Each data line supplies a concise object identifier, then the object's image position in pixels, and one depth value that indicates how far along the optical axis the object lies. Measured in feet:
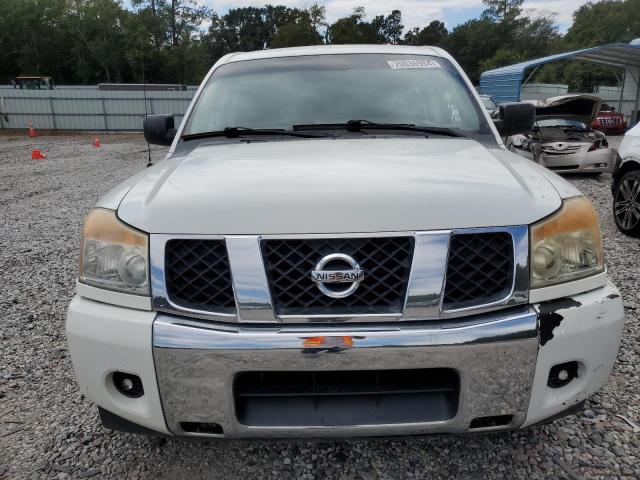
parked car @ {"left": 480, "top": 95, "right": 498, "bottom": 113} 49.28
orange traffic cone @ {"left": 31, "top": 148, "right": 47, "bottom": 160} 48.65
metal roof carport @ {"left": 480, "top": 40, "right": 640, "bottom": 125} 62.90
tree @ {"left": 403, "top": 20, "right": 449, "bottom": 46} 302.62
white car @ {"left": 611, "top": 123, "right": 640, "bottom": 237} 18.35
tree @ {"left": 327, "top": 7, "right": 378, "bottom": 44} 242.99
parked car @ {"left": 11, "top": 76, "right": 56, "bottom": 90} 105.29
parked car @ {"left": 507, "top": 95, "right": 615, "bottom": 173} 31.32
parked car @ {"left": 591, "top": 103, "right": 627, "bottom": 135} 62.18
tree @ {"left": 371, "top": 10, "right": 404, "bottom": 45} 320.91
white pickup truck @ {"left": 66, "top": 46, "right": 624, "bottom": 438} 5.29
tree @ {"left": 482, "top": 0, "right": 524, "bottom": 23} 263.14
